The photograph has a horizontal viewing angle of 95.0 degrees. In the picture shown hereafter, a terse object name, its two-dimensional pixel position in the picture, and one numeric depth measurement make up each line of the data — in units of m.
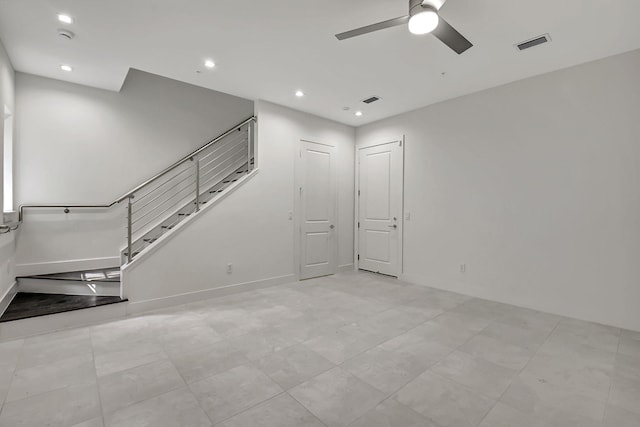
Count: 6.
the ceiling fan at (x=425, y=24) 2.04
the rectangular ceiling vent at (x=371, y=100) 4.50
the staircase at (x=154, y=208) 3.54
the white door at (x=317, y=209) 5.26
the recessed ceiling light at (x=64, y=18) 2.60
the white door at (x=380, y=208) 5.33
